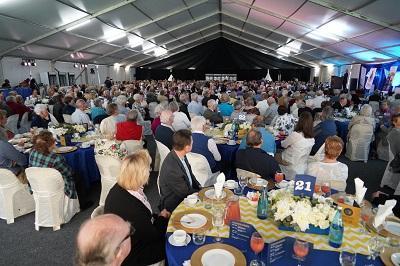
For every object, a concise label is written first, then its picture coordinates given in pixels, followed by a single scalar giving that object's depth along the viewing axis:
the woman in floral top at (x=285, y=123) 5.96
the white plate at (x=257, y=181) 2.94
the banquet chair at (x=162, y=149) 4.61
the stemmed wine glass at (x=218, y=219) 2.15
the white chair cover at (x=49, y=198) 3.46
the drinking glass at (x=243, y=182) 2.82
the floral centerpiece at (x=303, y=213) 1.98
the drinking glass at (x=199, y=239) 1.98
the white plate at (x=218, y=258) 1.75
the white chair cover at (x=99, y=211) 2.23
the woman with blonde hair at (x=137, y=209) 2.11
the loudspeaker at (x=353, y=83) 18.77
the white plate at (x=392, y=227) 2.14
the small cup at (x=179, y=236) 1.96
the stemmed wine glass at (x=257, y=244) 1.74
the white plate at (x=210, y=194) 2.67
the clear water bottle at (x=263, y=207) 2.30
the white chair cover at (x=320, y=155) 4.18
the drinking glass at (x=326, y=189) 2.67
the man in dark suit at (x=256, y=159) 3.29
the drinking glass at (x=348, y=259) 1.67
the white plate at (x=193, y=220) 2.19
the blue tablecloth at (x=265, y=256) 1.79
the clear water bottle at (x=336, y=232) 1.95
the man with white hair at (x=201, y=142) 4.28
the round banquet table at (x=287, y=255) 1.81
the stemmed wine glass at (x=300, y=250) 1.72
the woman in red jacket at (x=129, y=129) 5.11
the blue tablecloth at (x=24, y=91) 12.54
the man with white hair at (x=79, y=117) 6.32
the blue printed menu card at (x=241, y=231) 1.92
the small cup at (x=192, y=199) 2.55
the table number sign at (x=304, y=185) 2.24
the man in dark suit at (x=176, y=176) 2.94
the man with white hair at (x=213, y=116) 6.69
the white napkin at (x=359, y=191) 2.37
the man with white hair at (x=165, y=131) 5.02
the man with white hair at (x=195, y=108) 8.08
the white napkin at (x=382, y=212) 1.97
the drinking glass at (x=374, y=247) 1.81
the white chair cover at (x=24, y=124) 7.61
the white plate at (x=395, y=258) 1.73
